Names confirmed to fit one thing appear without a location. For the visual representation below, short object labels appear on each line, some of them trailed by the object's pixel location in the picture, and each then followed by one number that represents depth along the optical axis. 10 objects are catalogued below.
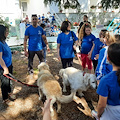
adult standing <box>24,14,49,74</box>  3.89
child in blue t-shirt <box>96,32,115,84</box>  2.12
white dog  2.76
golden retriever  2.54
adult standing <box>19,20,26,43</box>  8.92
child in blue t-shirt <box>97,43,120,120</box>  1.31
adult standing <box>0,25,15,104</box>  2.54
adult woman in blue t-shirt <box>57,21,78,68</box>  3.49
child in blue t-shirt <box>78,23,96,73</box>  3.74
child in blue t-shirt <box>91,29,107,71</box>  3.27
